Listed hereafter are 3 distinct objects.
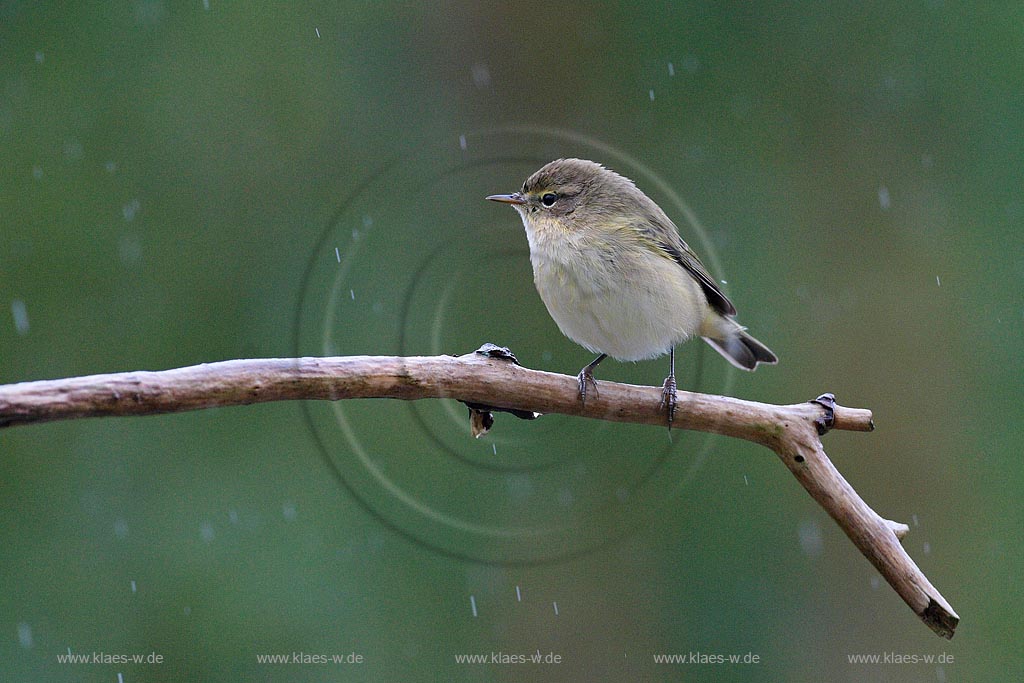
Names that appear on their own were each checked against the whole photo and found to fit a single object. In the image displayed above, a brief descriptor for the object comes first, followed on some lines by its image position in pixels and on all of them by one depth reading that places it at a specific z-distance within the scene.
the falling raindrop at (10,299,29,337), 11.33
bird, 6.72
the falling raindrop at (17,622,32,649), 10.24
